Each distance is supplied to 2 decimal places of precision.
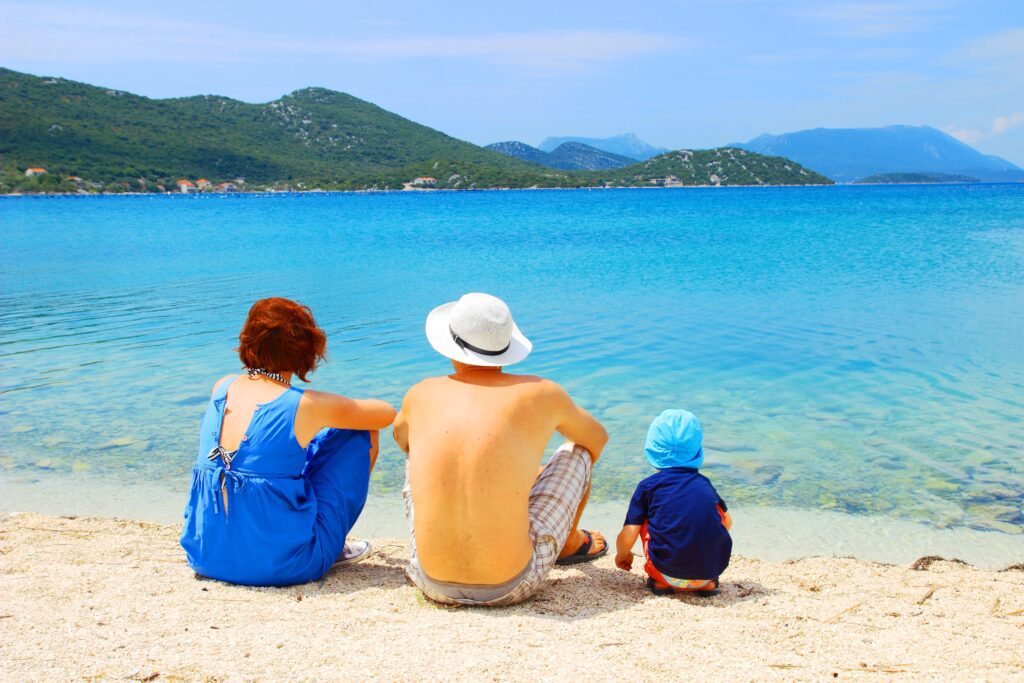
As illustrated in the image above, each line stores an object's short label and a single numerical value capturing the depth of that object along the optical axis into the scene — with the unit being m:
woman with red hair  3.50
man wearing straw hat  3.24
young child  3.62
